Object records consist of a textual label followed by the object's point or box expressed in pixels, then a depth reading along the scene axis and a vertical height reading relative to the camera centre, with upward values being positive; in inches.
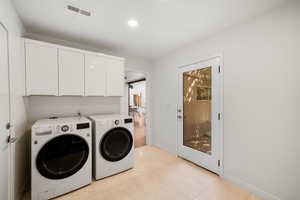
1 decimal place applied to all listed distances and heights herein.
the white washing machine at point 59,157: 62.2 -30.7
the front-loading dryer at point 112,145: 79.7 -30.6
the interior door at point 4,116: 47.4 -6.6
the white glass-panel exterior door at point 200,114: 84.8 -11.6
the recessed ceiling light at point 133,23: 72.2 +44.4
